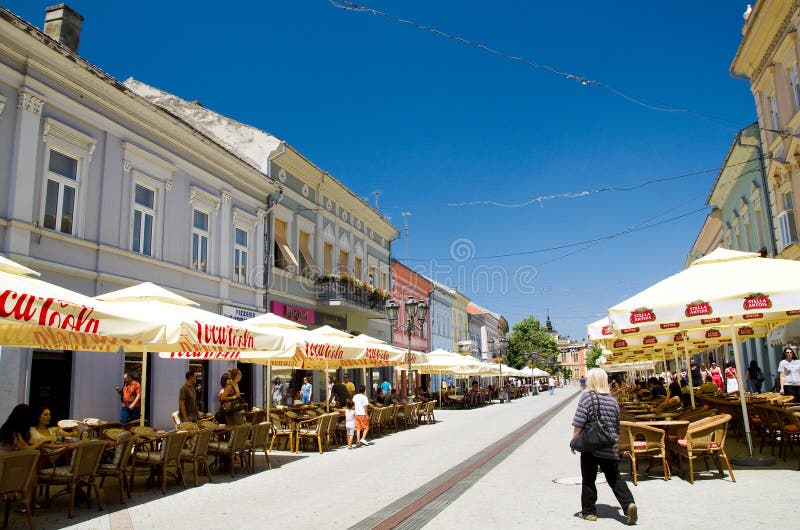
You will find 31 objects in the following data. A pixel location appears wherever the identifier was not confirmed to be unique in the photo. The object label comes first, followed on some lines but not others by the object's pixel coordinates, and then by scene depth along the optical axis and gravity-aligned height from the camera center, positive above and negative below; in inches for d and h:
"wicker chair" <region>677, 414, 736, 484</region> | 309.6 -34.7
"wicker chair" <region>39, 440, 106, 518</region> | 280.4 -38.4
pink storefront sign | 844.6 +93.6
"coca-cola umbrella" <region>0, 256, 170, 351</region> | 226.8 +26.7
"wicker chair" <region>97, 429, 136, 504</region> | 307.7 -38.9
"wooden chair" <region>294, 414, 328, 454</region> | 526.0 -43.8
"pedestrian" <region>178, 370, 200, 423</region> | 416.2 -12.9
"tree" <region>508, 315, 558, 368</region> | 3218.5 +155.0
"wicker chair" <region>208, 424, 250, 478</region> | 392.5 -40.6
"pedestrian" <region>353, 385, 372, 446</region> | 576.1 -33.7
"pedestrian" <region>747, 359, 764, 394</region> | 709.5 -6.4
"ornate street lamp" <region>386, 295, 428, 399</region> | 844.2 +91.6
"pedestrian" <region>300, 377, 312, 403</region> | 818.2 -18.4
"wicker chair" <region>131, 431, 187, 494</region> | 339.9 -40.0
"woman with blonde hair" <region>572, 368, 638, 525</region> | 236.1 -31.2
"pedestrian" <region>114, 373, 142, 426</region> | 529.3 -12.4
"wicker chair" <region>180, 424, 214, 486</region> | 358.6 -39.2
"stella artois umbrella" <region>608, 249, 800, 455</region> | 315.6 +38.4
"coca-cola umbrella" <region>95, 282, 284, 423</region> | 335.0 +31.2
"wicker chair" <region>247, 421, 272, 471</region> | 416.3 -39.2
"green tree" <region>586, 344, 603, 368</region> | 4762.3 +117.7
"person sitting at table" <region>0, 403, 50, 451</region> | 277.1 -19.5
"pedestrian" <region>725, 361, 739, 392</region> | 779.4 -13.7
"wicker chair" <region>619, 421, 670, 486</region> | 311.9 -36.1
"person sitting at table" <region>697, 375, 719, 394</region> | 616.4 -19.2
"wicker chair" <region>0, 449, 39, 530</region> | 237.5 -34.1
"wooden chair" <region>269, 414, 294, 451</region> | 536.4 -43.9
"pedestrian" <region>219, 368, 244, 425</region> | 435.2 -16.0
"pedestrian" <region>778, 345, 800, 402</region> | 484.4 -5.9
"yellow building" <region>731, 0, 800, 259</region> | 647.1 +306.2
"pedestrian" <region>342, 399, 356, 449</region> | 562.3 -38.7
